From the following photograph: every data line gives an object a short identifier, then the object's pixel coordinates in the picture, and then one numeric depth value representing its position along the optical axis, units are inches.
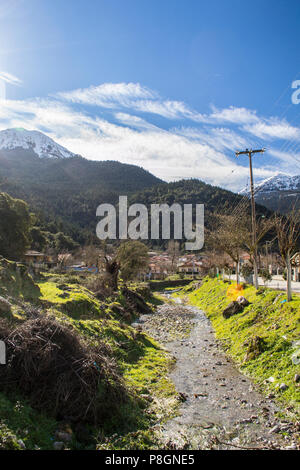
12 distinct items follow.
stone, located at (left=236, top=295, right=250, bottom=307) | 798.5
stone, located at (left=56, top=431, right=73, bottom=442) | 266.3
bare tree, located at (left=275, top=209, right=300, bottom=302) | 606.2
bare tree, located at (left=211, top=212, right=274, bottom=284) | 1003.3
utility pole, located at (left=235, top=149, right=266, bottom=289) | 890.1
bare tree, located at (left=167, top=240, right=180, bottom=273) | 3567.9
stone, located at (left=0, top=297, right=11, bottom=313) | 406.7
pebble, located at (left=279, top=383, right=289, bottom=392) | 388.8
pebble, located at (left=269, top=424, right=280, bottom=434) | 310.4
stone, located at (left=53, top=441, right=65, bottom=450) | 253.0
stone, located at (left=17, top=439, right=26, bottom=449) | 237.3
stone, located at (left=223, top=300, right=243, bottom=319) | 810.5
